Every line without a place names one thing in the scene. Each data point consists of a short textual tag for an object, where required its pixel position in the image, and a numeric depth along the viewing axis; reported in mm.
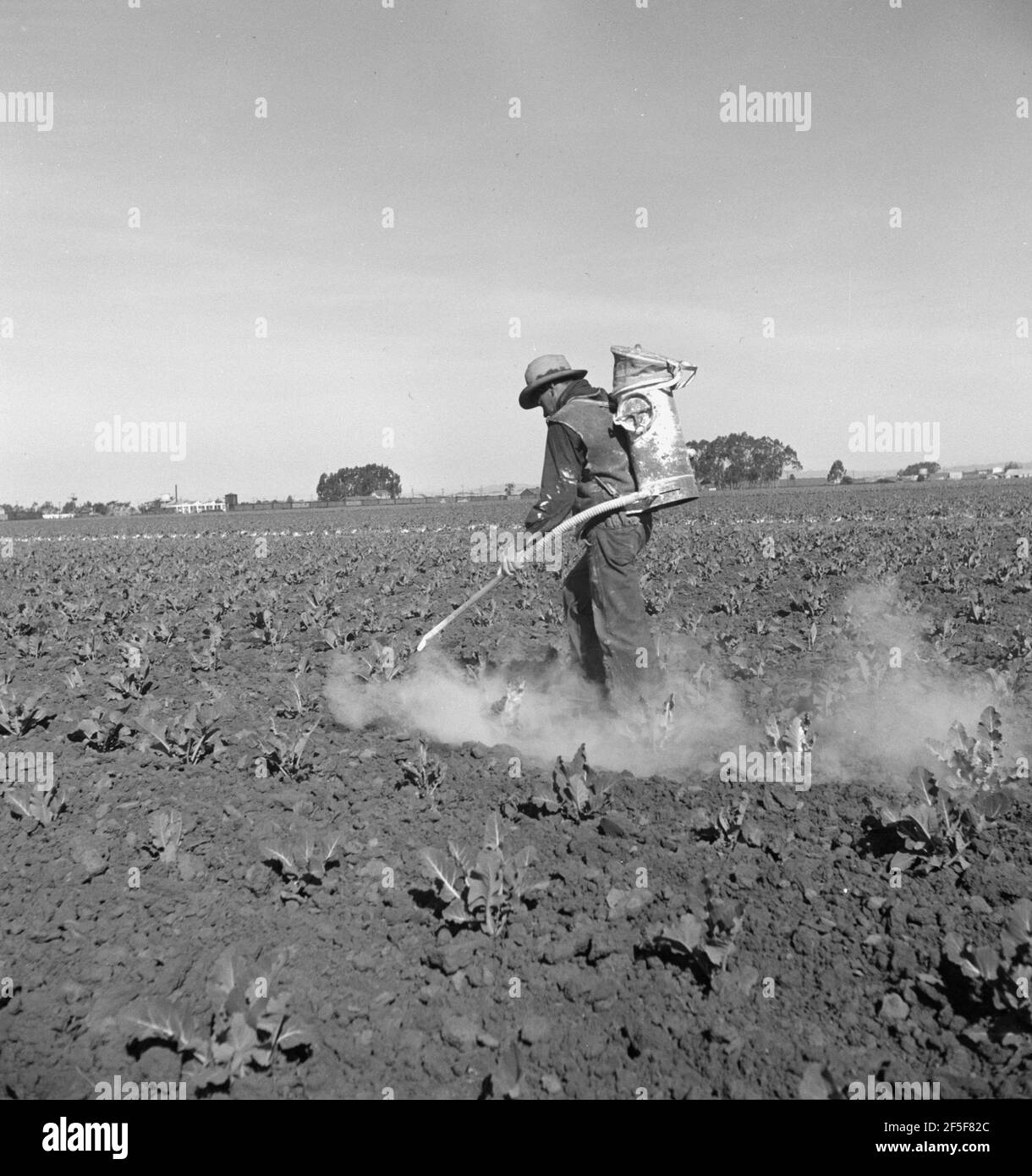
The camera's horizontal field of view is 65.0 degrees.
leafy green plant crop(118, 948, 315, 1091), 2586
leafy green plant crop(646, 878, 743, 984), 2984
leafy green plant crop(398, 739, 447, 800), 4633
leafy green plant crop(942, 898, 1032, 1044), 2666
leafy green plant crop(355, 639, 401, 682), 6887
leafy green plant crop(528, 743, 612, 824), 4254
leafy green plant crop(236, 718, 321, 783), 4938
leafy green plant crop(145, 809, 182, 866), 3994
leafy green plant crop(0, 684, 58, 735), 6027
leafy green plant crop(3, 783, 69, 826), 4453
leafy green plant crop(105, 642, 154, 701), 6902
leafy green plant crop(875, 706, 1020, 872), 3658
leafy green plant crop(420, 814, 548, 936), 3354
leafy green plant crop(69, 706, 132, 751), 5625
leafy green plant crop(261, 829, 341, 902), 3689
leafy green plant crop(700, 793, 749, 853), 3994
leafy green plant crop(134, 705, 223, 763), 5270
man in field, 5172
